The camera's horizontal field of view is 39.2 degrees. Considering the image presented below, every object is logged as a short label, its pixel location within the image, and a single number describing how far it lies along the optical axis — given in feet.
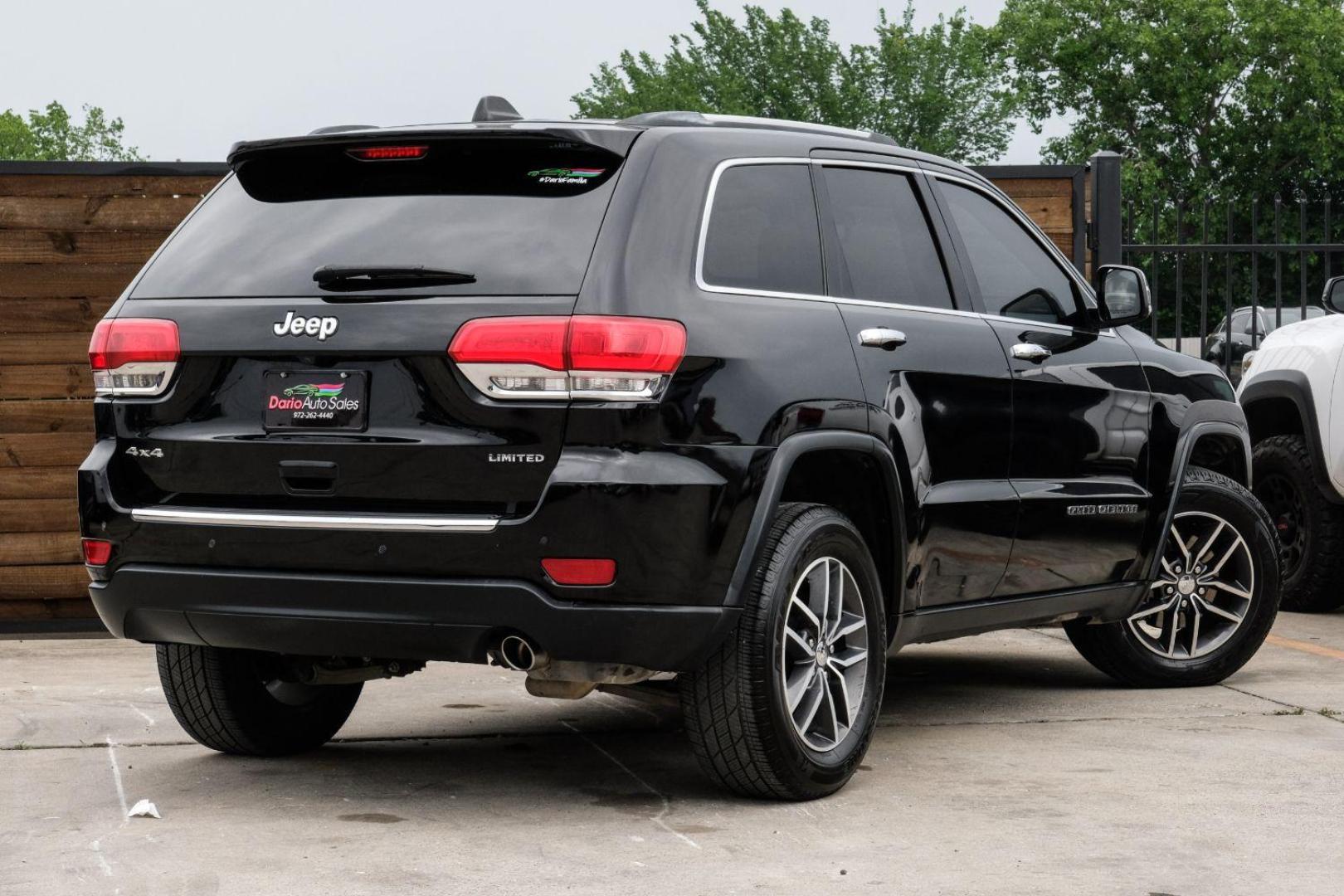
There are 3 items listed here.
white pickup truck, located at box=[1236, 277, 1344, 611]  31.17
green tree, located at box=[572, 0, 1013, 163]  186.50
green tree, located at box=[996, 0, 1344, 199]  158.10
